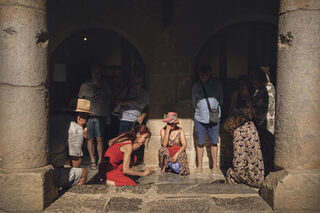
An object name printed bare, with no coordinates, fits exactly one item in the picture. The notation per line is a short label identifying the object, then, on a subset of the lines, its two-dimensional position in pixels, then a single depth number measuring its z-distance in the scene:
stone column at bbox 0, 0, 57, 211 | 3.12
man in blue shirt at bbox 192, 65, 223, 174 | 5.66
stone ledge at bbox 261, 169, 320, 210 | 3.15
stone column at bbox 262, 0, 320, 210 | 3.17
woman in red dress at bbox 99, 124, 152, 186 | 4.43
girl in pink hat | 5.59
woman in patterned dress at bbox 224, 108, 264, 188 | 4.25
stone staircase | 3.15
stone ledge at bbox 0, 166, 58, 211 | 3.11
